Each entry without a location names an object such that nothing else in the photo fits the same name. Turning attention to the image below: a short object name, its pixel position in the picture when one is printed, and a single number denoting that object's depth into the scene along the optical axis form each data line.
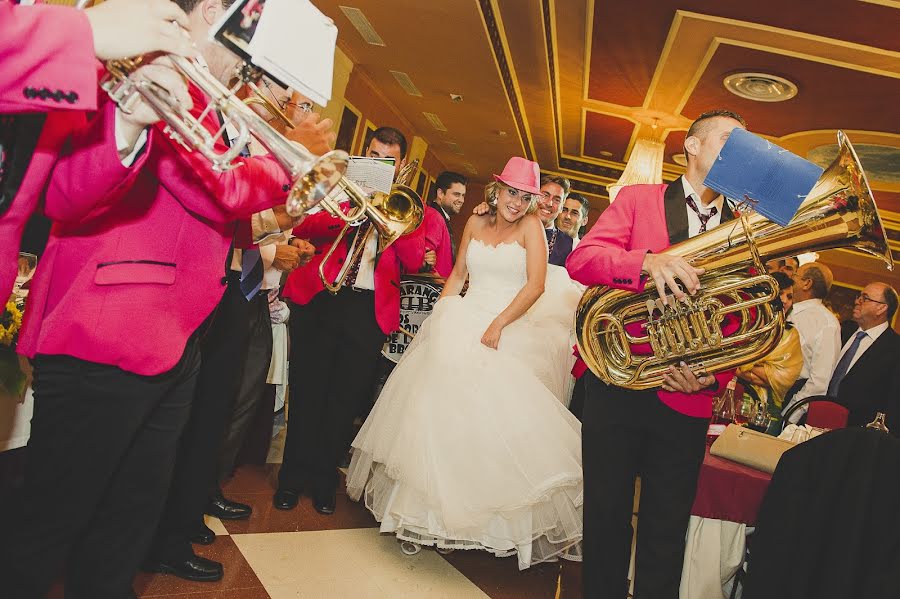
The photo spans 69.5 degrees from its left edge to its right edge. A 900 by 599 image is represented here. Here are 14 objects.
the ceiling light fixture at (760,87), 6.83
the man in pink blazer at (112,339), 1.33
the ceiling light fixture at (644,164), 7.63
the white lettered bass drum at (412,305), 4.60
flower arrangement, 2.05
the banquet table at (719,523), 2.45
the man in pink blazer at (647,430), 2.15
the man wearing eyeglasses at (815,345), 5.42
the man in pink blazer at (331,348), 3.40
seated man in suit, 2.07
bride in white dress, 2.91
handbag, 2.42
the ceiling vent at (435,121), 11.66
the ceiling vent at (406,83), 9.57
